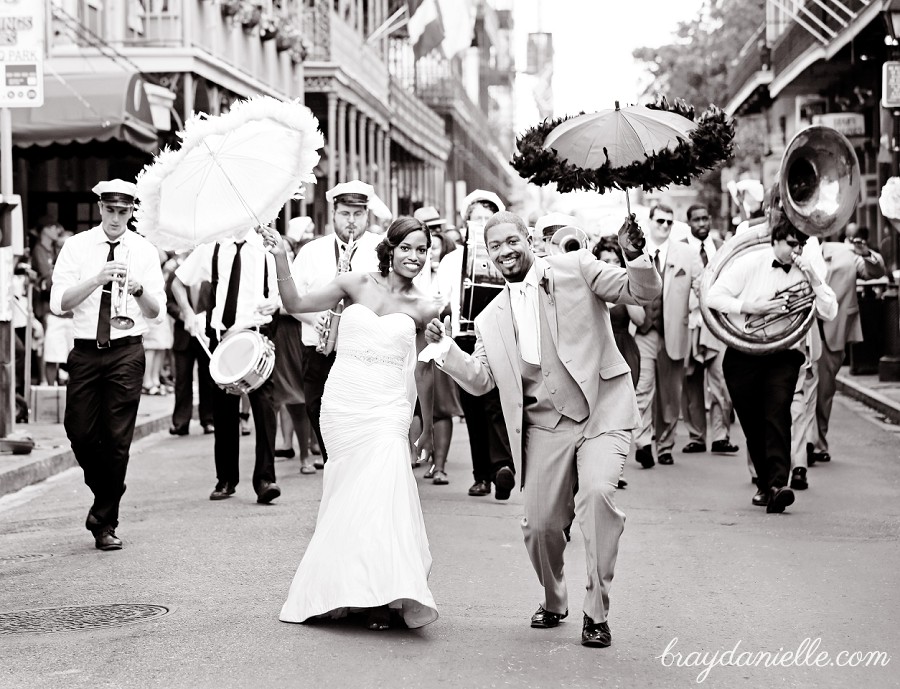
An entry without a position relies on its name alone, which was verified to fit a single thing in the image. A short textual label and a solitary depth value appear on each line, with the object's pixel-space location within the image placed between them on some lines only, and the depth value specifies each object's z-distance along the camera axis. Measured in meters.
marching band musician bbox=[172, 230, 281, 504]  11.14
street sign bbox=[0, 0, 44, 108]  13.52
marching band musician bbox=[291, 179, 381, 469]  11.50
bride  6.98
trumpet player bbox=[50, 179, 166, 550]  9.38
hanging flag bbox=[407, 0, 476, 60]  39.16
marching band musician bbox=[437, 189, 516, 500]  11.11
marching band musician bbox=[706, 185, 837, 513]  10.57
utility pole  13.52
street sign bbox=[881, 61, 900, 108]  18.98
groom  6.87
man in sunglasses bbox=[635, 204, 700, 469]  13.65
